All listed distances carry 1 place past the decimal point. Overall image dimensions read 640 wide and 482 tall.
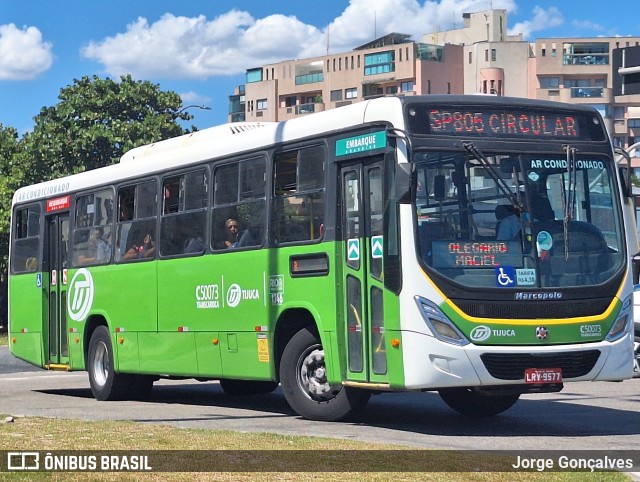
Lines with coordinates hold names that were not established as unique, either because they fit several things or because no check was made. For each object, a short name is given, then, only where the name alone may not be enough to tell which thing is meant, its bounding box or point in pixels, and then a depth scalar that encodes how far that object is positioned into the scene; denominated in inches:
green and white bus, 500.7
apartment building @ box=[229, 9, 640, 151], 4830.2
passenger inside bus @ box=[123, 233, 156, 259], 697.6
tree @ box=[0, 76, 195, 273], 1946.4
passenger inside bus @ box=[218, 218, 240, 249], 615.8
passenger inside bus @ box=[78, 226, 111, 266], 750.5
